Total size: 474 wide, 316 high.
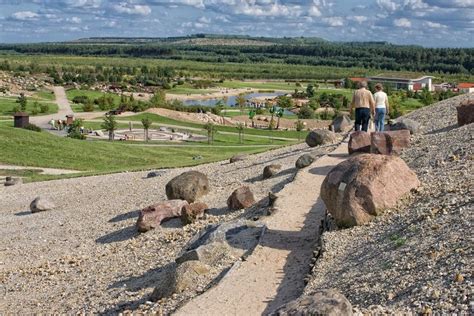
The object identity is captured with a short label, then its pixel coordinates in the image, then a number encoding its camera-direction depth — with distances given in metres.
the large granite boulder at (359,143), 24.80
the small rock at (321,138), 33.28
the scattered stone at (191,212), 23.31
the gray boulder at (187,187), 26.34
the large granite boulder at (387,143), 23.27
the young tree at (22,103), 85.08
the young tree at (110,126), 67.62
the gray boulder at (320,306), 9.72
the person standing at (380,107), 26.30
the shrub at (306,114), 106.06
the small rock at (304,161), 26.75
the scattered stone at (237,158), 35.69
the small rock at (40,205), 31.31
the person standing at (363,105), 25.31
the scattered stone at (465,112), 25.52
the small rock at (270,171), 28.58
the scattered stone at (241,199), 23.92
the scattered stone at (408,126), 28.06
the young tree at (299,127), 84.12
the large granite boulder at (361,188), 15.98
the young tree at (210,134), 69.21
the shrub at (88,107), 96.69
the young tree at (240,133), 71.43
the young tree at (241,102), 124.28
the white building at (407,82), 158.62
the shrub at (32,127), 64.62
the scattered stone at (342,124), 38.65
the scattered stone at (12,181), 38.62
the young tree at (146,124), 70.21
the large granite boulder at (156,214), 24.11
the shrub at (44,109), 90.69
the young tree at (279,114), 90.88
